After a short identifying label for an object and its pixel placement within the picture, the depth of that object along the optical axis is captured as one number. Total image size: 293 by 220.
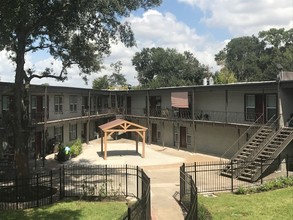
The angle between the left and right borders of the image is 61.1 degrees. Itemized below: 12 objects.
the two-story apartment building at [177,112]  18.55
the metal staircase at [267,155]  14.98
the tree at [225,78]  42.62
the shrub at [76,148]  21.71
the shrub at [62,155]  19.84
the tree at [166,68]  55.00
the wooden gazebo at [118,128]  21.60
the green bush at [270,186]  12.79
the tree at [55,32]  12.14
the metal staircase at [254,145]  16.09
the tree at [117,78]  55.79
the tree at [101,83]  51.60
